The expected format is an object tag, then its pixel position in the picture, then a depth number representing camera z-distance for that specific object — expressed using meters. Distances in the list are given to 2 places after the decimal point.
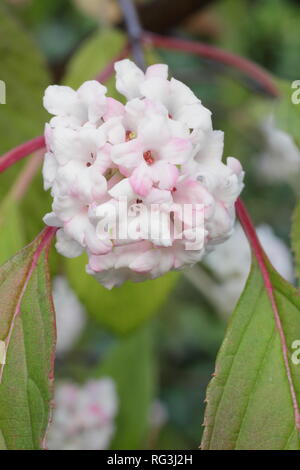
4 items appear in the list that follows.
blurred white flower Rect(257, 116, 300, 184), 0.52
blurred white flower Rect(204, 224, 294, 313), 0.41
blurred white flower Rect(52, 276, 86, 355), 0.48
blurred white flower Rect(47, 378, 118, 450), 0.45
